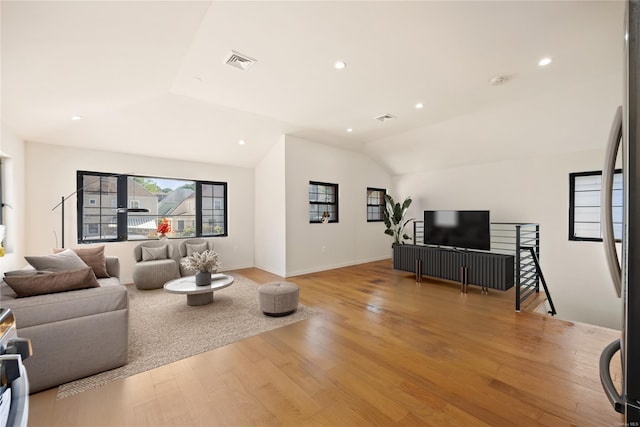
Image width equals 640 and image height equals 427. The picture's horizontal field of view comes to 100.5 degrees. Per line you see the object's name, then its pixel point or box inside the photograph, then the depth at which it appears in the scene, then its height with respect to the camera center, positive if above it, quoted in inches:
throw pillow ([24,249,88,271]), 111.6 -19.2
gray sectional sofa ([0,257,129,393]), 79.4 -35.8
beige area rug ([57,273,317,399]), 95.0 -52.2
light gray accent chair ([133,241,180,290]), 185.2 -34.0
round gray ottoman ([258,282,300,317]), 138.2 -43.9
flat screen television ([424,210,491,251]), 192.7 -11.3
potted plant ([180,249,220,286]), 150.0 -27.6
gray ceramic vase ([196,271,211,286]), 151.0 -34.8
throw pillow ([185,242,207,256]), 213.6 -24.7
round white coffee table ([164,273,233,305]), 142.4 -39.0
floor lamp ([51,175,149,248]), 175.0 +6.7
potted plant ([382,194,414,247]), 273.3 -1.2
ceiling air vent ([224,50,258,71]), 113.6 +69.2
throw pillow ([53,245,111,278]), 143.6 -22.2
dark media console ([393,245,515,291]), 170.2 -36.3
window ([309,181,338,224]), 247.8 +13.6
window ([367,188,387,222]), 294.4 +12.7
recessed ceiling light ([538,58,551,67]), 119.0 +68.9
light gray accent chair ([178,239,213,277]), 209.6 -24.9
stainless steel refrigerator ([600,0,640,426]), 26.6 -1.5
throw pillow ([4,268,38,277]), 97.4 -20.3
